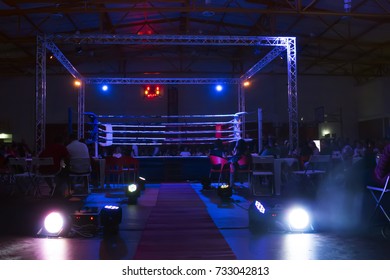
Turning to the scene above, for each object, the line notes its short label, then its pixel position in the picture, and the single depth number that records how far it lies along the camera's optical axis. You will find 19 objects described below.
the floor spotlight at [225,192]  6.46
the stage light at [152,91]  16.60
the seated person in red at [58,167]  6.89
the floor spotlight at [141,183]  8.22
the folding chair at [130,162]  8.43
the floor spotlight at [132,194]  6.29
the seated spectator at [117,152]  8.82
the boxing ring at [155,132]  10.27
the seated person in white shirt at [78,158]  7.13
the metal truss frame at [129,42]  8.24
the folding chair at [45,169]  6.58
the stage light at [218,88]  15.96
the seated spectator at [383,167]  3.80
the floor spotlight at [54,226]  4.03
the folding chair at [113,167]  8.39
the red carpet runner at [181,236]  3.29
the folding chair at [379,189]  3.88
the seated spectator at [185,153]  11.69
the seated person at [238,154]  8.22
